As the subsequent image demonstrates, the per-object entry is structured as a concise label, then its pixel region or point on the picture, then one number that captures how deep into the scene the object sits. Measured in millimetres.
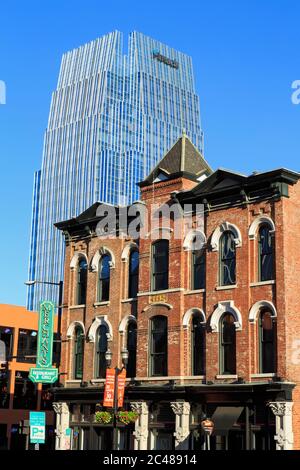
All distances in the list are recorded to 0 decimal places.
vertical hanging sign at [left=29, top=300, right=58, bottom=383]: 31375
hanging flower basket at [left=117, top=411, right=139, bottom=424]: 30453
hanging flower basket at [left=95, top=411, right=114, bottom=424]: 31000
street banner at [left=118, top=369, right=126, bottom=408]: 28453
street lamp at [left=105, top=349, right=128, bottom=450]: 26384
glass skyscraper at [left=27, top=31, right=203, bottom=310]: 151875
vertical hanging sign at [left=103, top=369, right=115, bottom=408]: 28297
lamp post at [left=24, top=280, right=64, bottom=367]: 32434
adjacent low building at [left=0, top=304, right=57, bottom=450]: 55594
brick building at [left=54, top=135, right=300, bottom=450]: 26859
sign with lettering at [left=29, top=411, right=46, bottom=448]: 26319
